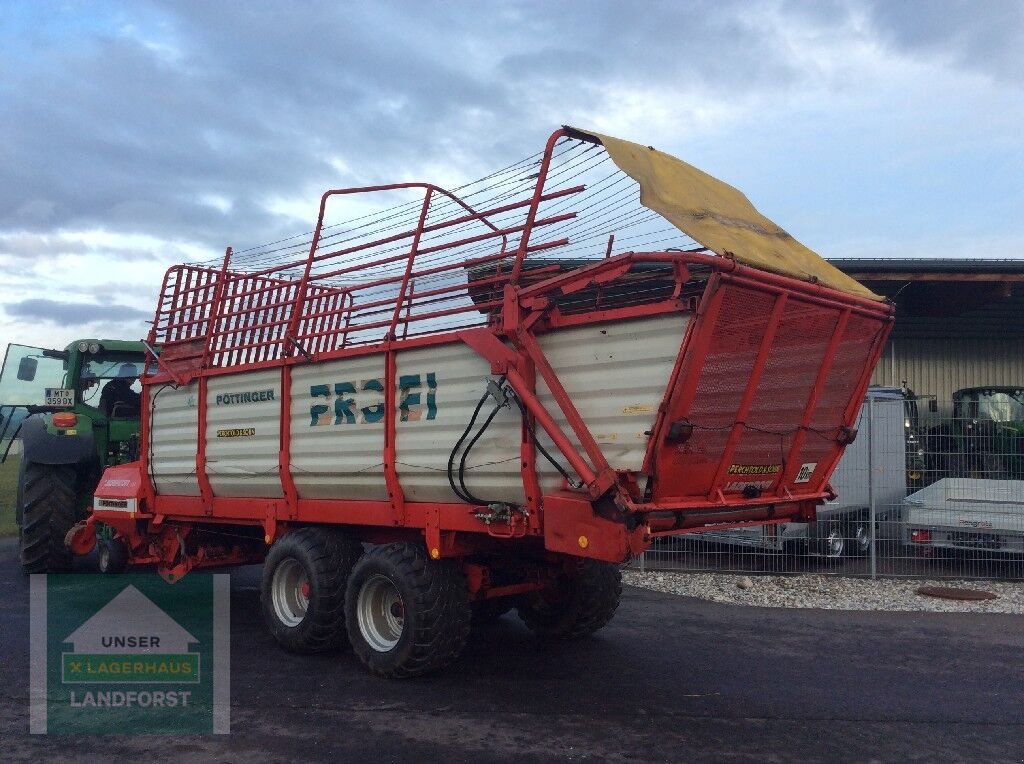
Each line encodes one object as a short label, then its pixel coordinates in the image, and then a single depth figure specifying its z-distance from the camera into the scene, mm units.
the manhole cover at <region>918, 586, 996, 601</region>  9547
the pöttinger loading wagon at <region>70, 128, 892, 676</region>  5129
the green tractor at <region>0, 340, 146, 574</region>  9828
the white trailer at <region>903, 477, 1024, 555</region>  10195
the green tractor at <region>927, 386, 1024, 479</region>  10156
